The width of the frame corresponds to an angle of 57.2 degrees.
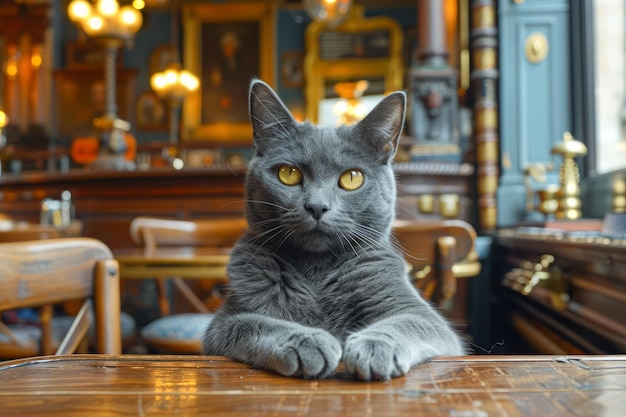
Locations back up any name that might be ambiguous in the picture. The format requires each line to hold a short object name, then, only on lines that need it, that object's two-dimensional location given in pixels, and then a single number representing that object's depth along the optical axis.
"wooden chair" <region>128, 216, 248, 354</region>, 1.89
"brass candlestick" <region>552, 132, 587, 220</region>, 2.46
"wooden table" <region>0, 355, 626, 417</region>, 0.48
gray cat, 0.82
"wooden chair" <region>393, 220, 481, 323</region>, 1.36
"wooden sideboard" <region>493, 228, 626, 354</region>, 1.43
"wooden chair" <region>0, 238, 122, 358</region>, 0.90
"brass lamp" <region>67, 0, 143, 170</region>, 3.87
